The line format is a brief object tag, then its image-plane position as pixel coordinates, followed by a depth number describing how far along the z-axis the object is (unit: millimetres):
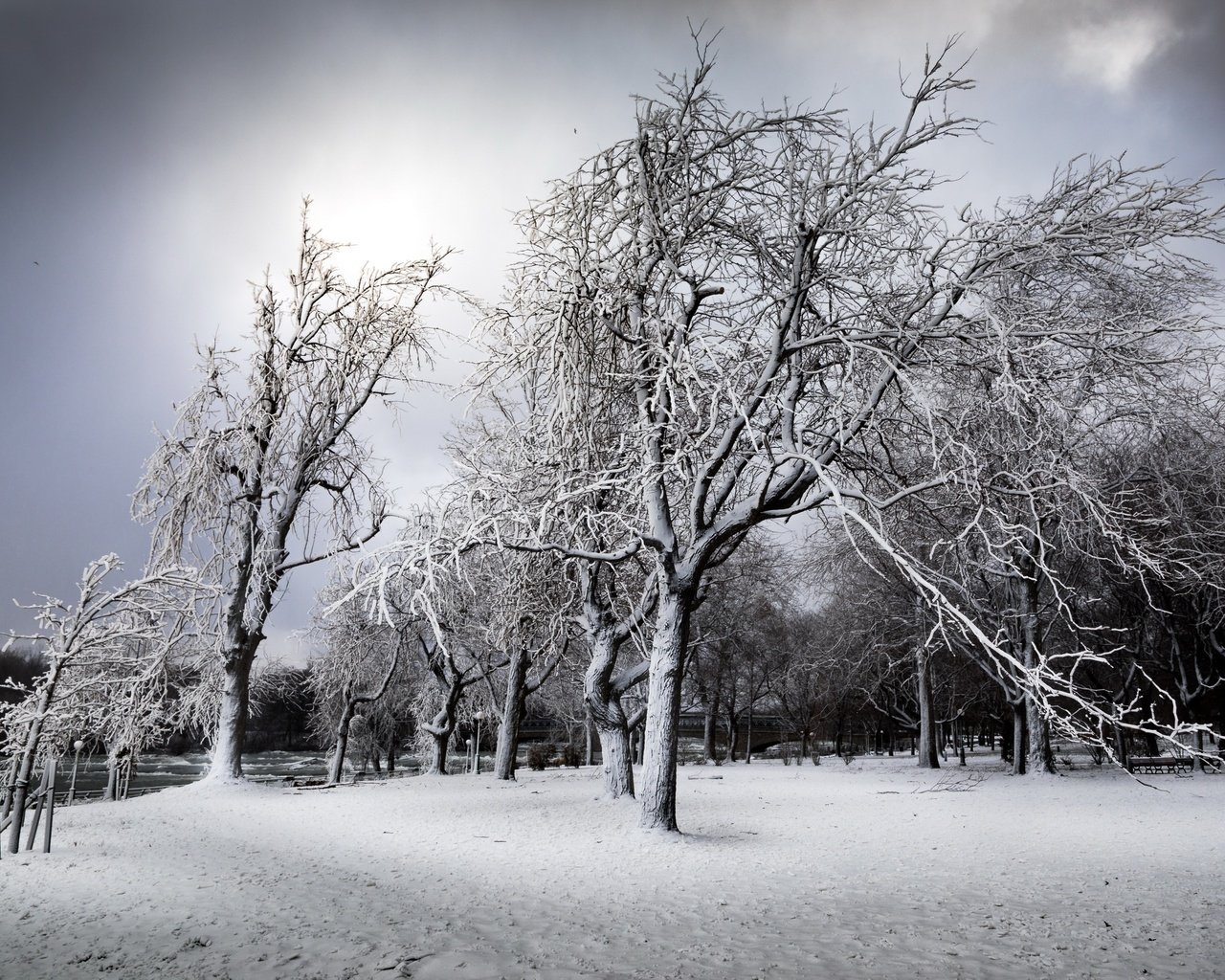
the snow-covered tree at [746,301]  8492
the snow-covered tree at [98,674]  7520
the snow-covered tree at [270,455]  14508
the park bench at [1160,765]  20619
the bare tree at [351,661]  20109
